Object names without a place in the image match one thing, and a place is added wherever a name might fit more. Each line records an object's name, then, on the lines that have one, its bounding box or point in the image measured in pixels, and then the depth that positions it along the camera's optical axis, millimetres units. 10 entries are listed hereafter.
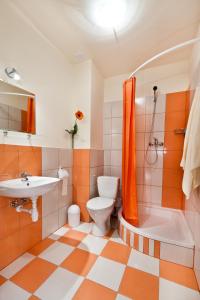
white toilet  1701
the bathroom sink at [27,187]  1055
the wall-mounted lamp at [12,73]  1293
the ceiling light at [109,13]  1256
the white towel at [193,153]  1052
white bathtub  1394
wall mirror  1294
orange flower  1988
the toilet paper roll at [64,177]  1822
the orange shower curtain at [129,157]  1735
